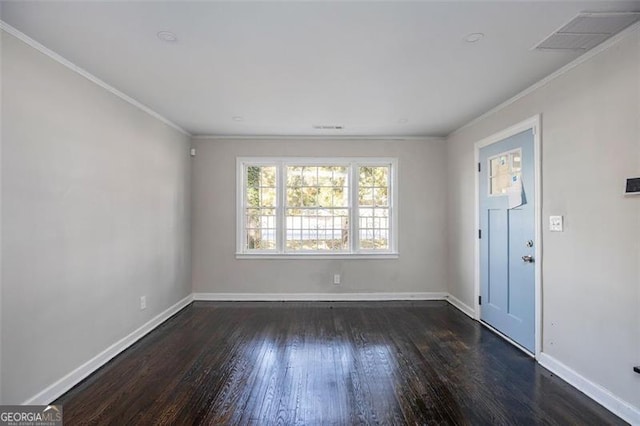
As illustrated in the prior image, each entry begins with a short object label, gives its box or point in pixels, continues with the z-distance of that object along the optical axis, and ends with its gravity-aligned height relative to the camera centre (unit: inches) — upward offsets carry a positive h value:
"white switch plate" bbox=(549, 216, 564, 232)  107.3 -1.9
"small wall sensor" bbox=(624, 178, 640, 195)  81.8 +8.0
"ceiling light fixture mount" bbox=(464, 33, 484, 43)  84.9 +47.0
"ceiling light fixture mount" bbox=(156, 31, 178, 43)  84.4 +46.7
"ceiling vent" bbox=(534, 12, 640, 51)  77.7 +47.5
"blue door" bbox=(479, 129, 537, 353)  123.7 -8.2
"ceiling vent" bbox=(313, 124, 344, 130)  171.9 +47.8
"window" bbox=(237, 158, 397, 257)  201.0 +6.2
